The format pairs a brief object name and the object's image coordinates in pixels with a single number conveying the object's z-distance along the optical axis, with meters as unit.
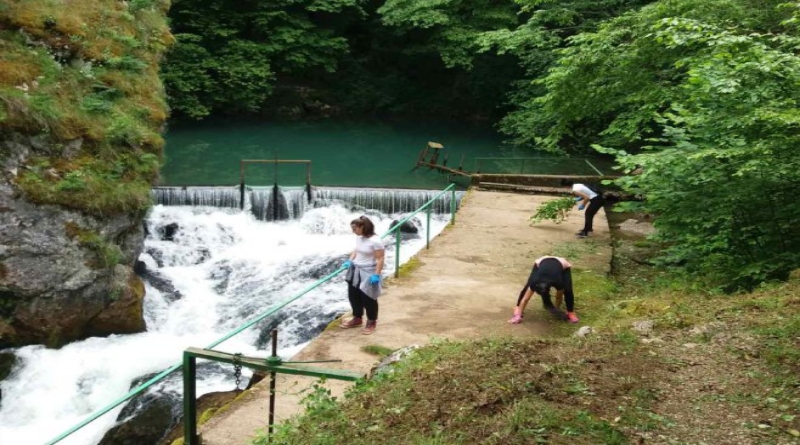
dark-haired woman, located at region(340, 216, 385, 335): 7.82
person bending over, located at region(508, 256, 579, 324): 8.53
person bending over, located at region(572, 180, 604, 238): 13.06
